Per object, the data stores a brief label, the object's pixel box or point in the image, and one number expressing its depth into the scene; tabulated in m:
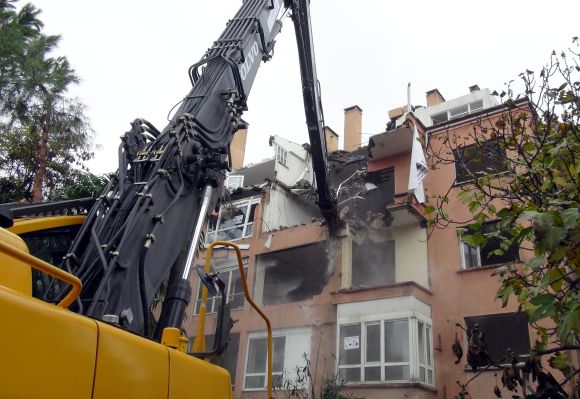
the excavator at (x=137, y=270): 2.47
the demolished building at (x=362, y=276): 15.90
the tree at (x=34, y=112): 14.44
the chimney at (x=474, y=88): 25.39
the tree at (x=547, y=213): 4.12
